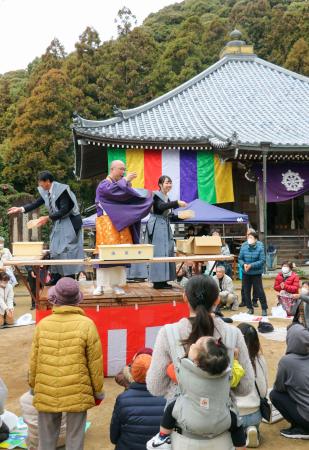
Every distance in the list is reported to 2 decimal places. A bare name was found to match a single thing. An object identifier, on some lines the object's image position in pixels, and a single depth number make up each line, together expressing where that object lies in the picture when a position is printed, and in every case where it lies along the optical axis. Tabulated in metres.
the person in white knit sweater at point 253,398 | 3.50
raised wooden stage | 4.93
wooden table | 4.78
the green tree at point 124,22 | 31.91
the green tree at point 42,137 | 22.42
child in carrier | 2.03
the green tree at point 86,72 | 26.52
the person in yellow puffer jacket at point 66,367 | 2.86
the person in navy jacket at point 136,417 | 2.70
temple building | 14.48
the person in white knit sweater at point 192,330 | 2.23
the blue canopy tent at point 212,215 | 12.69
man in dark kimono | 5.33
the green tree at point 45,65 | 26.46
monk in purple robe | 5.22
